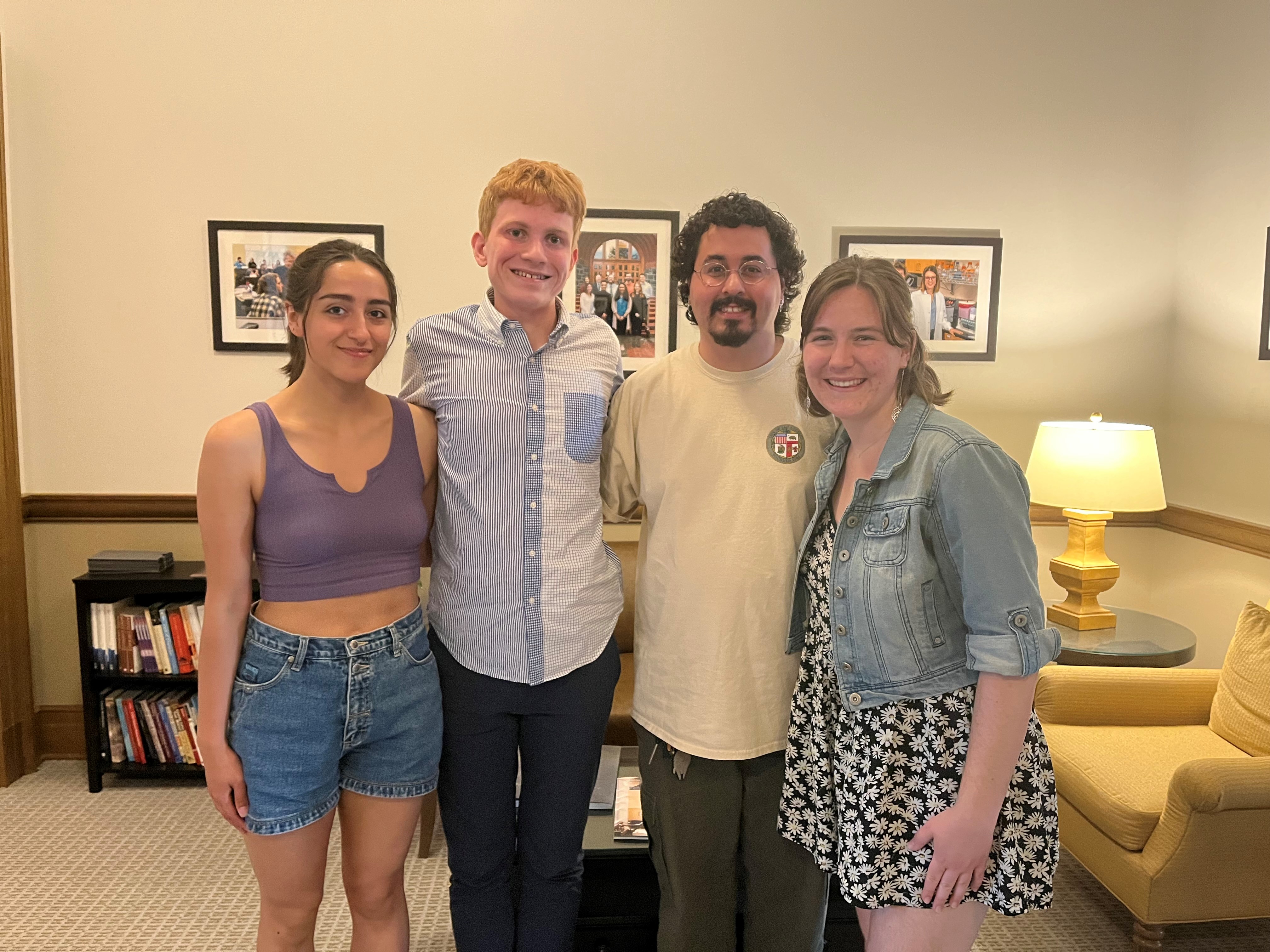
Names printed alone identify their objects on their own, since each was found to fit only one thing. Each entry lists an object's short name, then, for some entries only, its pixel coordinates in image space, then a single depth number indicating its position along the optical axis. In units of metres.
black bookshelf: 3.07
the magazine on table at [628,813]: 2.00
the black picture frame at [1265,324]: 2.94
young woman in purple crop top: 1.39
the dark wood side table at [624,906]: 1.88
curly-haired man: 1.55
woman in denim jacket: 1.23
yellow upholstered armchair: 1.96
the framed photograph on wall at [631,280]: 3.33
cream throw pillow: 2.27
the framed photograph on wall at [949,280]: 3.40
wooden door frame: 3.13
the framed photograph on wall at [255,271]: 3.26
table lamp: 2.87
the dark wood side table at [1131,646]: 2.72
